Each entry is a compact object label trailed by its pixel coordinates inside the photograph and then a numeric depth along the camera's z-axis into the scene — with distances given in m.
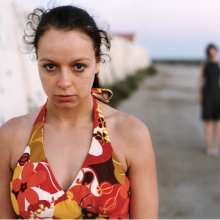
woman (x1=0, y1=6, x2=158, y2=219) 1.90
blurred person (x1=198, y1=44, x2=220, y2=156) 7.39
